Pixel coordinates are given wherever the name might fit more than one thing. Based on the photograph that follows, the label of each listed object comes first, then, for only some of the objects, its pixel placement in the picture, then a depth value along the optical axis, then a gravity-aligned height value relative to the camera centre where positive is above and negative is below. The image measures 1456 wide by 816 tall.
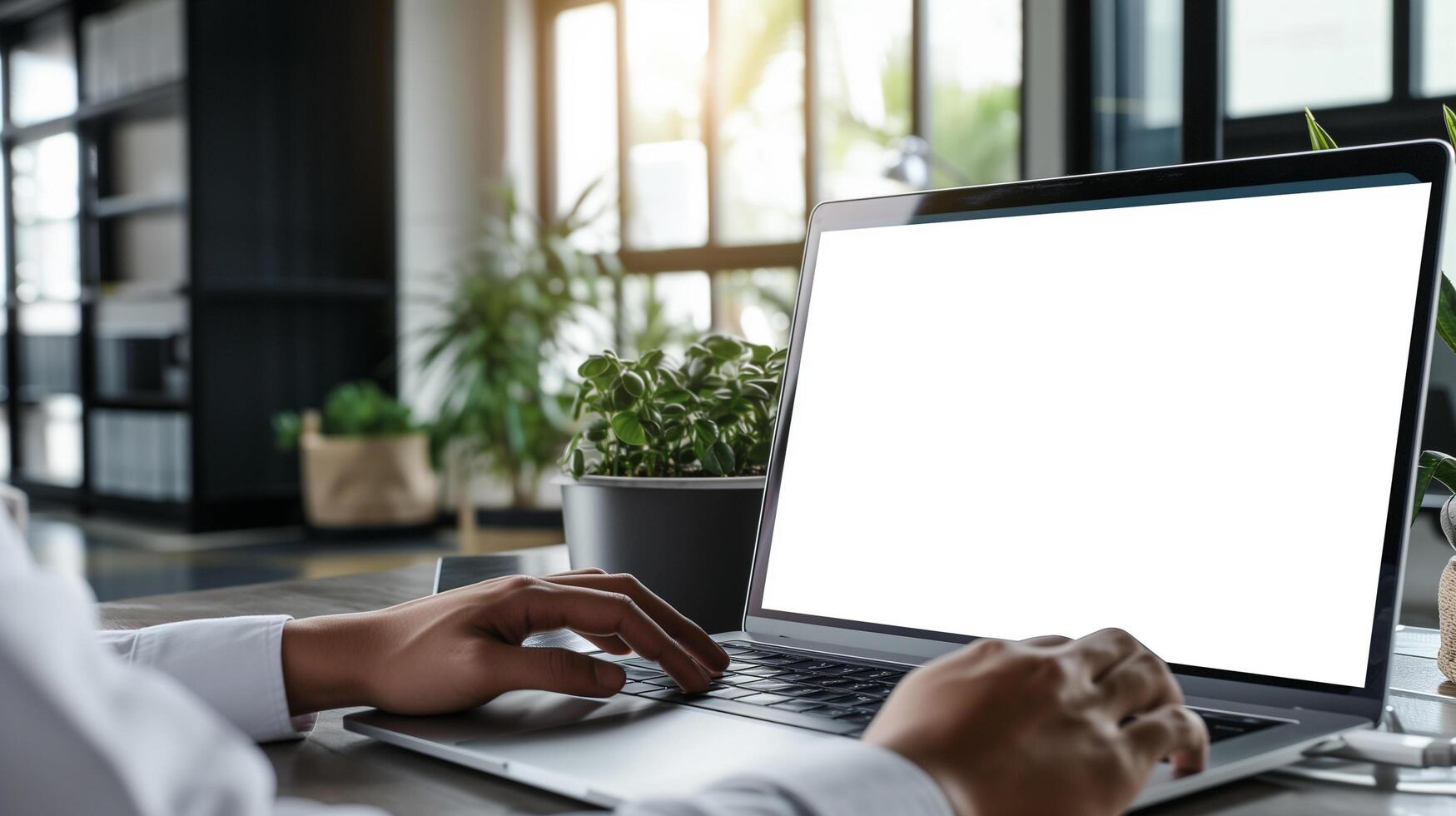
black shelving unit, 4.85 +0.61
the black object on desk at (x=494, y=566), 0.94 -0.16
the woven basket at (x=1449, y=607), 0.66 -0.13
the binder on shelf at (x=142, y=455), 4.89 -0.32
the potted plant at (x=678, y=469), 0.81 -0.07
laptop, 0.54 -0.05
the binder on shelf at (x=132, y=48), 4.88 +1.38
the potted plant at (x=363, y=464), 4.70 -0.34
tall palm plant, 4.62 +0.10
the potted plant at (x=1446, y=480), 0.66 -0.06
